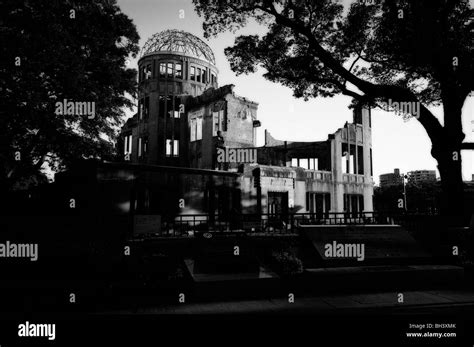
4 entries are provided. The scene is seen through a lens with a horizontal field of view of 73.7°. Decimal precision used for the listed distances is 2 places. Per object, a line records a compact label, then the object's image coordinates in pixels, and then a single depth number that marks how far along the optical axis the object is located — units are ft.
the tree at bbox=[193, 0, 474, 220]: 44.93
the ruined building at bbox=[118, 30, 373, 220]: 78.59
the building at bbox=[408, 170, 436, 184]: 508.20
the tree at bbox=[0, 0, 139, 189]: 49.29
